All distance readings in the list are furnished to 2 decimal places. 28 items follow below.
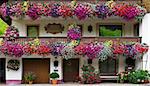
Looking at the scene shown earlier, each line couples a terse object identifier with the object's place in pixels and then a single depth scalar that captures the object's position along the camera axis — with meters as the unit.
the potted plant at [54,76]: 22.74
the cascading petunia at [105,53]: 22.45
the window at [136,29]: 24.56
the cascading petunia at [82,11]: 22.93
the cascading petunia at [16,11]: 23.01
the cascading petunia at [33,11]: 22.93
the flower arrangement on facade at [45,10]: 23.01
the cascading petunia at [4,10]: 23.20
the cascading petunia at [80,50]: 22.45
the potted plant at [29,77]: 22.85
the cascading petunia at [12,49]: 22.46
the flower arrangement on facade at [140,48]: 22.72
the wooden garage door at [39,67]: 24.27
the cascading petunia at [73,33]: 23.13
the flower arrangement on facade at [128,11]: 23.05
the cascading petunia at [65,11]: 22.93
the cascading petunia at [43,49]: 22.50
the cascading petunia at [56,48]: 22.50
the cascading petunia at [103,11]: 22.95
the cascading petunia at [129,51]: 22.68
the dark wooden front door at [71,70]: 24.29
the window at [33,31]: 24.62
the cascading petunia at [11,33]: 23.20
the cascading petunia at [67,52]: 22.46
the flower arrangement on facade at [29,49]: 22.52
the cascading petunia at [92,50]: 22.43
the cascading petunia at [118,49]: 22.58
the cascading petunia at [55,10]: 22.99
